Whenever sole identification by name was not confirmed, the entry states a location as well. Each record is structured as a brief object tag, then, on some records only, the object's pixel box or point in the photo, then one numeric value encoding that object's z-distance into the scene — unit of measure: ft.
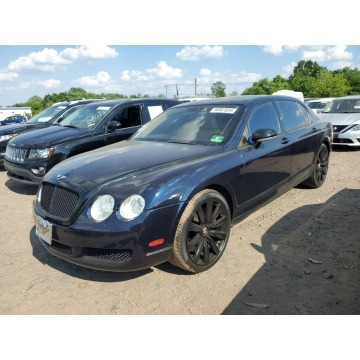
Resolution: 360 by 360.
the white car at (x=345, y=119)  28.12
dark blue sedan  8.20
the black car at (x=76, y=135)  17.37
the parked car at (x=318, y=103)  59.37
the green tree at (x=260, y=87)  173.17
